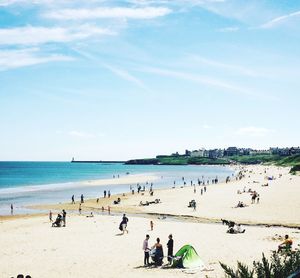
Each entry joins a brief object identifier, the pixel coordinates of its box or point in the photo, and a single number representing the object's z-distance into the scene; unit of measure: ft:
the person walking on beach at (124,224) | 98.48
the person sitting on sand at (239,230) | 95.25
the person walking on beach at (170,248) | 68.64
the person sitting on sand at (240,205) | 150.71
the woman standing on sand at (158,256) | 66.74
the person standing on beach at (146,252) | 67.28
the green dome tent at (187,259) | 64.07
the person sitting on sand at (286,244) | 68.29
